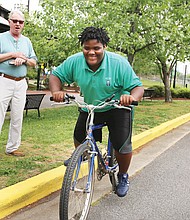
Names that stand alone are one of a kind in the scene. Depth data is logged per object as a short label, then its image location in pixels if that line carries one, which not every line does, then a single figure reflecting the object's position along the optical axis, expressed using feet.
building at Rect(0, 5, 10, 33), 29.88
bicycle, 9.69
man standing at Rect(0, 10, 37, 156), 16.16
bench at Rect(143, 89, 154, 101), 68.29
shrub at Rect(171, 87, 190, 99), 88.22
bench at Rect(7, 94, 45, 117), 32.36
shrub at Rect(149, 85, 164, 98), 85.93
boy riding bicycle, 11.16
